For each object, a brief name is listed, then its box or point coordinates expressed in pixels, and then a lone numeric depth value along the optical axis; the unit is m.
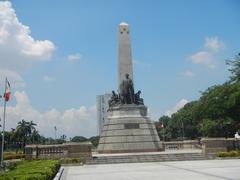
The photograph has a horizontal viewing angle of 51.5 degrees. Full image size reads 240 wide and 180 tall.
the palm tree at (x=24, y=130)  57.46
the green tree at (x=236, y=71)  27.94
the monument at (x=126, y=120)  23.16
